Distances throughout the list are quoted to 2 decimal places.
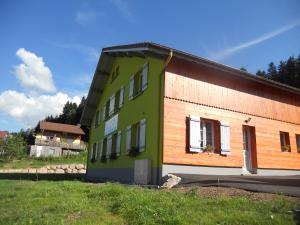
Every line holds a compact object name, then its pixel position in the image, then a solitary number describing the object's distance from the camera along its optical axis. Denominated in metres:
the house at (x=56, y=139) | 50.59
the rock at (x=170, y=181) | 9.52
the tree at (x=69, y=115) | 71.18
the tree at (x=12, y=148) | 43.06
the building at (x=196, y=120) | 11.33
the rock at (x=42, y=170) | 31.63
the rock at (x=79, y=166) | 35.20
